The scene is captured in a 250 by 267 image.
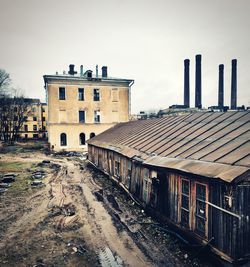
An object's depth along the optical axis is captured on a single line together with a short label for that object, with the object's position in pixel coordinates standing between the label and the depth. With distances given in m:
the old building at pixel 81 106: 32.81
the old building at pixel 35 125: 59.50
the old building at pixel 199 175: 6.15
